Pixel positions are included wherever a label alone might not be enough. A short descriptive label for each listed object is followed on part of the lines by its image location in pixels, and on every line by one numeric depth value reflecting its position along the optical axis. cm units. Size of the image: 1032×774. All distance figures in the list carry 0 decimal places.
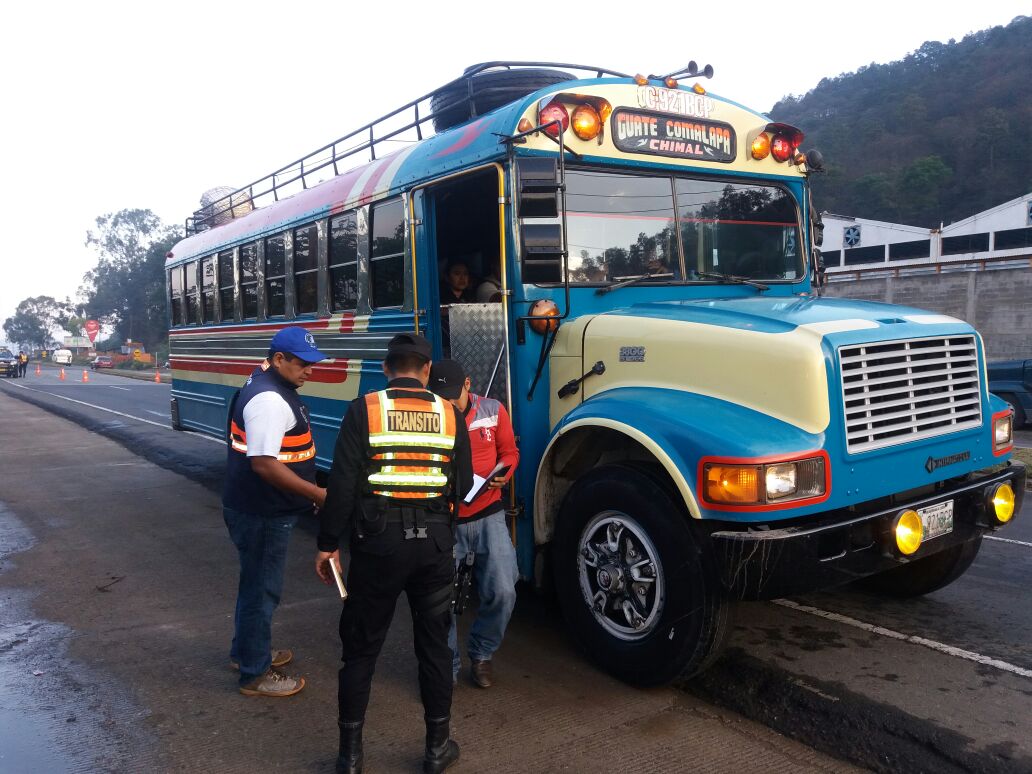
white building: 4853
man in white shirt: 372
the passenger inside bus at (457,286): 612
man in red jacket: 396
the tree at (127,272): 10712
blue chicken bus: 361
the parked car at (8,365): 4397
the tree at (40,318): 13575
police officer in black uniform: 317
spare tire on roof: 595
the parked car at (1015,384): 1404
